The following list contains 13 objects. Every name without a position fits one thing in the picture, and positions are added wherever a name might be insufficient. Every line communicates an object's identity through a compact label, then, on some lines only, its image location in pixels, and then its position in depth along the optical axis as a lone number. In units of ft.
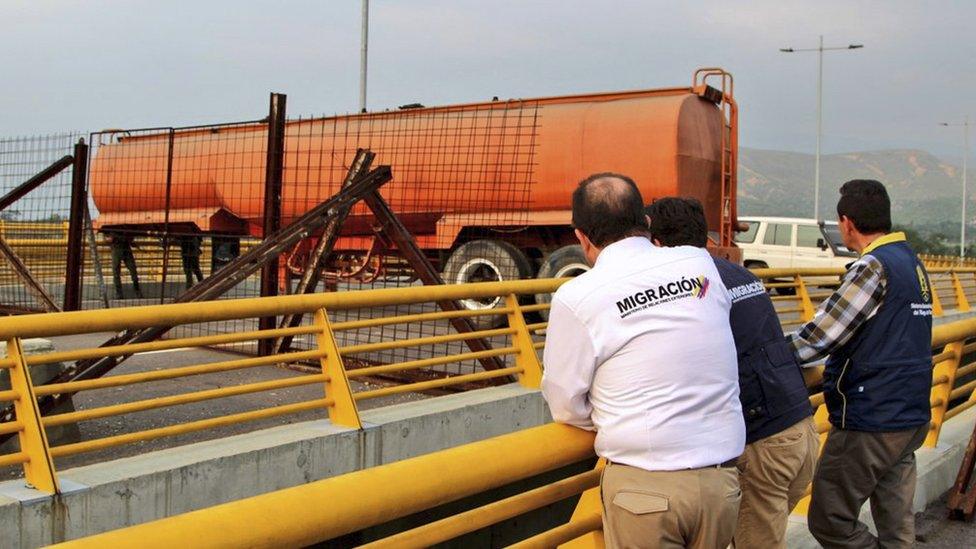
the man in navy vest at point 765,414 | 11.16
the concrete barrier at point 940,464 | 20.24
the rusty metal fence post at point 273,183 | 29.66
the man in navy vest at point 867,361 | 12.73
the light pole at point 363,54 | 80.74
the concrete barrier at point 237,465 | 13.01
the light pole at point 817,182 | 140.56
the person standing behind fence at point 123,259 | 51.16
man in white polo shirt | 8.57
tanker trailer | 43.06
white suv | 75.00
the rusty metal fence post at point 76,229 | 32.40
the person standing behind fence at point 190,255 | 44.05
